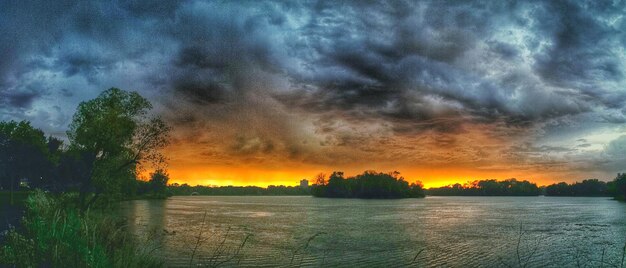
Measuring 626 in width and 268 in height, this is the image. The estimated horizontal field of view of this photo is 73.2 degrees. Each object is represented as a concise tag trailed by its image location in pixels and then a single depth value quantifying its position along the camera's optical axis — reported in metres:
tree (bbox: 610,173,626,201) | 169.00
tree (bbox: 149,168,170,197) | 196.05
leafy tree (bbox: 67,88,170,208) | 43.81
